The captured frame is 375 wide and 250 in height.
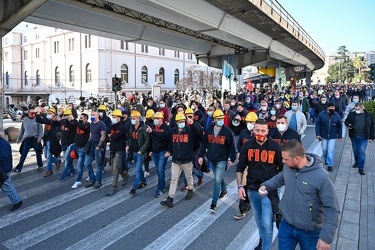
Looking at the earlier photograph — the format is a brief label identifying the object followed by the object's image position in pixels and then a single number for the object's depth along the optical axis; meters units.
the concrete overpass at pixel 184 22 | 13.30
